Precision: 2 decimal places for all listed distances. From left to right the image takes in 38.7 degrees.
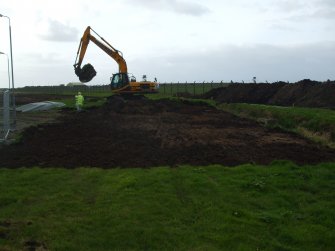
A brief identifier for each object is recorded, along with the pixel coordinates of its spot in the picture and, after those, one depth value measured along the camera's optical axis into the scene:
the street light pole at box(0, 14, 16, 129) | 15.70
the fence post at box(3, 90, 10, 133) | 15.31
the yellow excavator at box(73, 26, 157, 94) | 37.66
